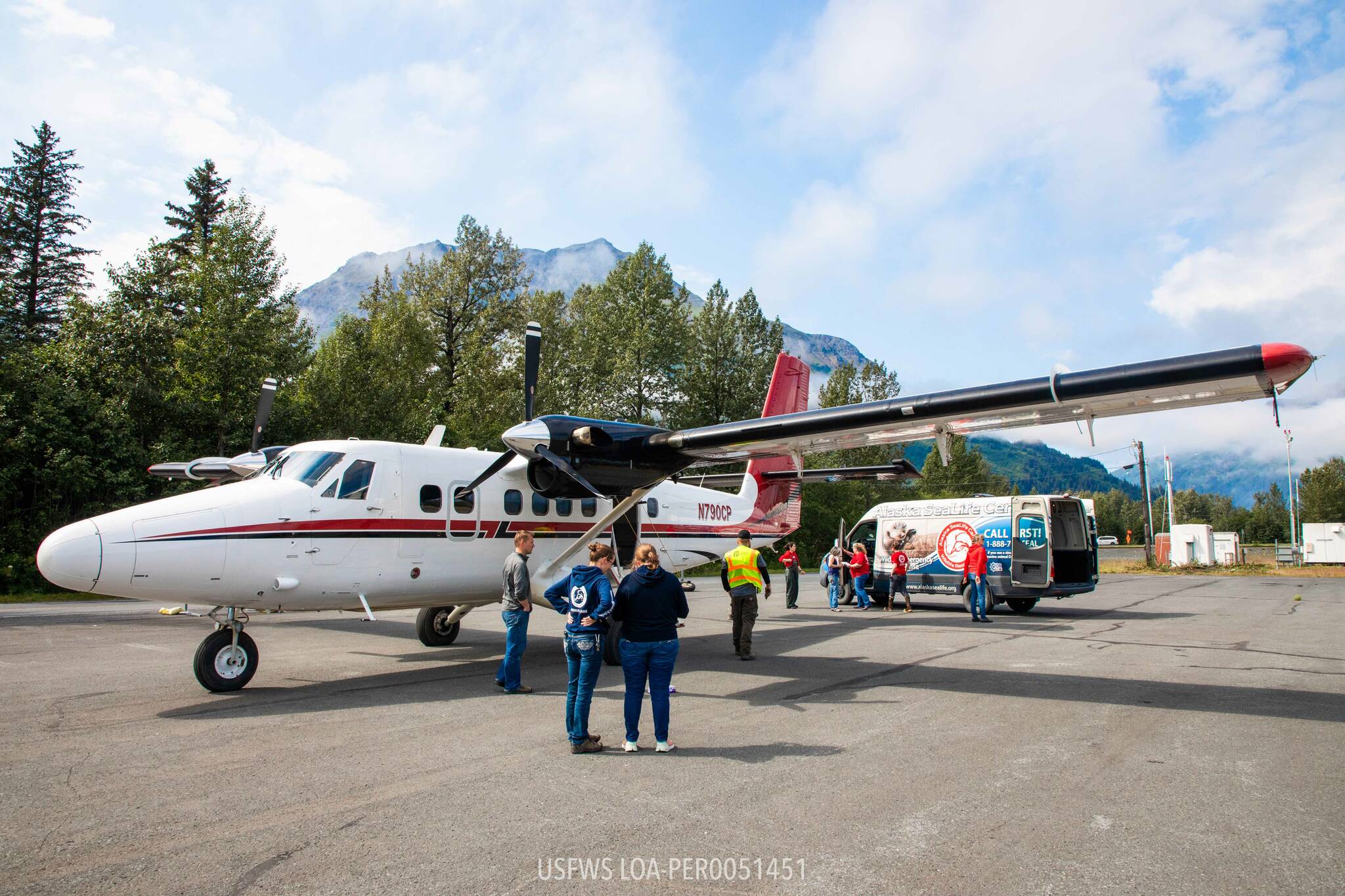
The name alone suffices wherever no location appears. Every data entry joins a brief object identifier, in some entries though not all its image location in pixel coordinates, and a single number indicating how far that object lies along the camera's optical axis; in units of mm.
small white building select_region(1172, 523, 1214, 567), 44750
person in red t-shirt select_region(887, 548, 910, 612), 19625
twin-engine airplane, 7590
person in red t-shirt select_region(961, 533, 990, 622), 16531
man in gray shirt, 8555
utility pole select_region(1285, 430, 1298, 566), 50062
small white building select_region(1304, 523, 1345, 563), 49938
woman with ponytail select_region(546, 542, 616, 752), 6051
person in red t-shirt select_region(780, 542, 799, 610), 20516
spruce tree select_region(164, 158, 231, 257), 39000
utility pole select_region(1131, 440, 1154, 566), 42219
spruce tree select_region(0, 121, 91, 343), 36562
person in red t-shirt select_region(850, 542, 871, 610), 19672
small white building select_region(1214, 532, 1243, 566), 47222
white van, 17578
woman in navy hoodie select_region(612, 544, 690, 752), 6023
